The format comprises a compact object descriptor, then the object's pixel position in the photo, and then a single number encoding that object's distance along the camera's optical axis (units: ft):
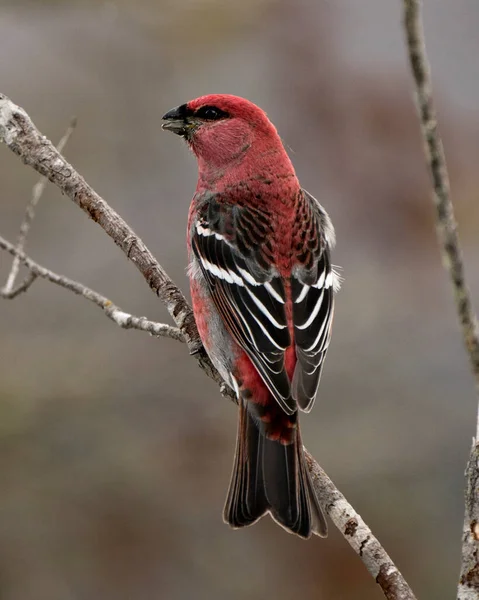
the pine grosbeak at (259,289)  21.97
